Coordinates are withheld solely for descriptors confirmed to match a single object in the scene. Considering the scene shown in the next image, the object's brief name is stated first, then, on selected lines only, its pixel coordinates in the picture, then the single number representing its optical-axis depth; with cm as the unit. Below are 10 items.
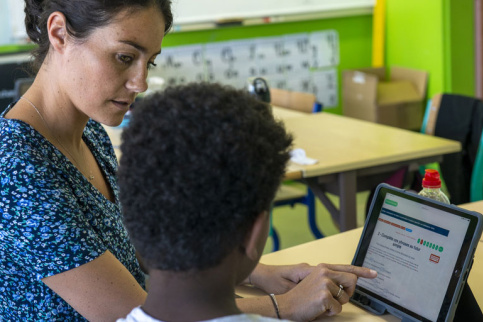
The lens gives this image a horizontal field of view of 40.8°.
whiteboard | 450
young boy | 82
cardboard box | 462
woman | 112
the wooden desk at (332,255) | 142
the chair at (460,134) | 305
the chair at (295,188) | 323
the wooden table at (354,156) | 267
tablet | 118
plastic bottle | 153
